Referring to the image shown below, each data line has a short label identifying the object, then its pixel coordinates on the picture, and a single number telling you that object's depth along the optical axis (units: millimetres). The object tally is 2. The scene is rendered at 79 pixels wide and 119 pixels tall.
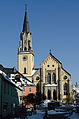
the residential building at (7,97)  30516
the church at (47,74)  91812
